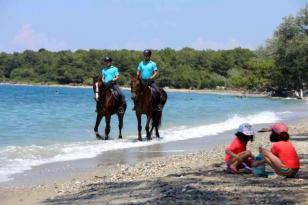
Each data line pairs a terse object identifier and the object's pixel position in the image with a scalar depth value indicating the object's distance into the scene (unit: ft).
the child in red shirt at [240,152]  31.27
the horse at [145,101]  56.85
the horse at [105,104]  58.34
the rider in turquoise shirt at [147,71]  57.21
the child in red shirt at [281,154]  28.76
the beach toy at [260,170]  29.81
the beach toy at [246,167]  31.17
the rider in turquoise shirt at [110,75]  58.39
